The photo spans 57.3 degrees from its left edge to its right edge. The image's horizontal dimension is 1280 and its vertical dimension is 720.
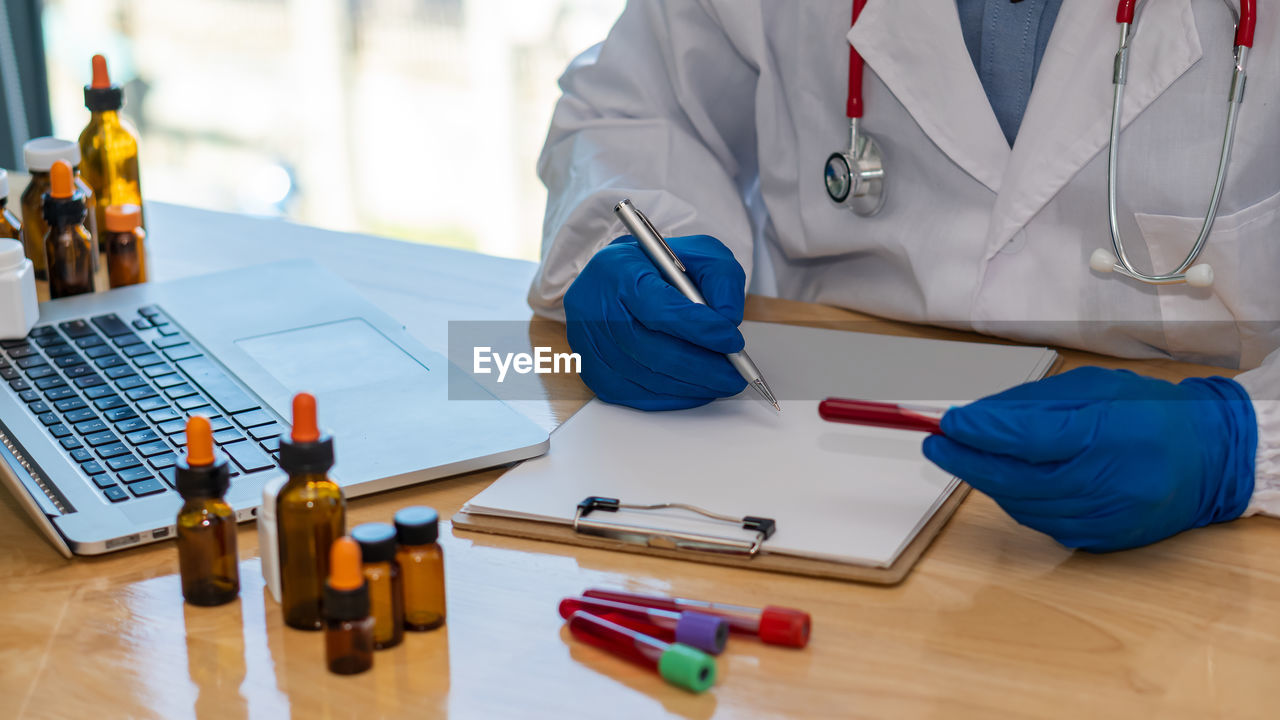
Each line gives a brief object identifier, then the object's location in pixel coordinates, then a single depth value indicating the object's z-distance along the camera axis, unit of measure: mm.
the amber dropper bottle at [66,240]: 1217
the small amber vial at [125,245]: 1234
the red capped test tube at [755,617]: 673
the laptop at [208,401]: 814
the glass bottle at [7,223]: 1203
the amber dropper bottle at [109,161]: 1379
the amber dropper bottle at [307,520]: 656
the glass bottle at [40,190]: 1256
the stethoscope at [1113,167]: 1014
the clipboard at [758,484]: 769
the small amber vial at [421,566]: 665
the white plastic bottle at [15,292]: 1062
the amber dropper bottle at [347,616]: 614
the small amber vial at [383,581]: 641
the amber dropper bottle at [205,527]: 683
